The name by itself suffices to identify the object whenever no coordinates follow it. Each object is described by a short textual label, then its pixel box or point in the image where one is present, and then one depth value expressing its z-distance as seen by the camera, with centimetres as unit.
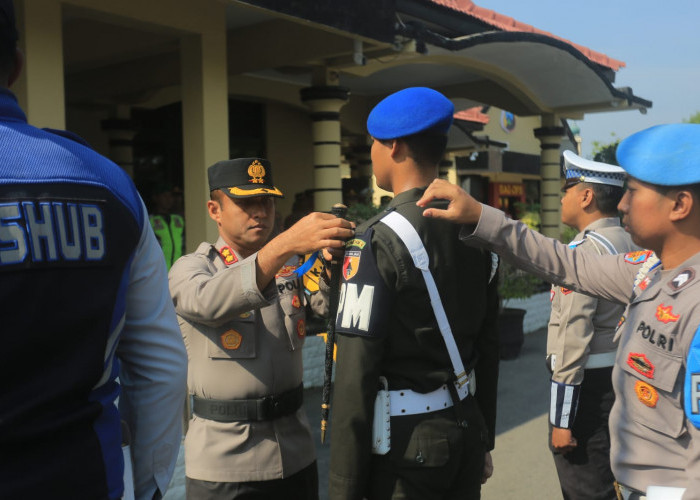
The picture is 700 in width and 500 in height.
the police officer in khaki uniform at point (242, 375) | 253
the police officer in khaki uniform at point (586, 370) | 310
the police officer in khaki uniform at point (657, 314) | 171
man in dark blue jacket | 118
